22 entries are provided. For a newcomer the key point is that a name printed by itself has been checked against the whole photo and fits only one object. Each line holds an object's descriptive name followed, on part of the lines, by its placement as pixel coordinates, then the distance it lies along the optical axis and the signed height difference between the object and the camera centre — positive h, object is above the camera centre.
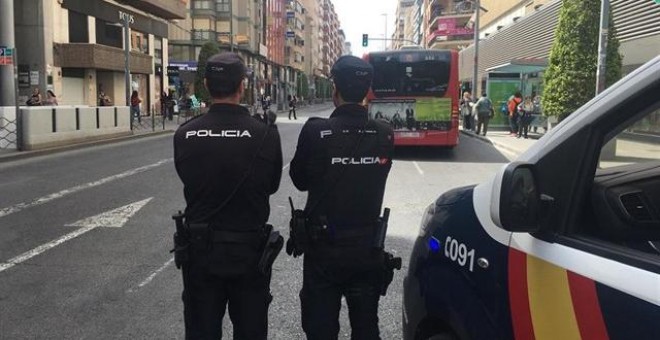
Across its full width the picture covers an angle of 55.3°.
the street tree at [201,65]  39.31 +2.80
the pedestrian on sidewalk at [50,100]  25.59 +0.34
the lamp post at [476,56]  31.72 +2.75
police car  1.74 -0.41
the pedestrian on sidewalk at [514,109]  25.43 +0.09
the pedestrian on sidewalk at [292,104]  44.56 +0.41
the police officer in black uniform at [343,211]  3.10 -0.50
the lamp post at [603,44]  14.54 +1.57
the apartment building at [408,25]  156.50 +23.99
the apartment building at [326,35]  168.88 +21.63
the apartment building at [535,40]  20.50 +3.38
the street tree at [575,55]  19.23 +1.74
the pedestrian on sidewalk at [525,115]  24.69 -0.14
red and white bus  17.59 +0.41
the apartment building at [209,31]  66.19 +8.46
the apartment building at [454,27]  82.56 +11.19
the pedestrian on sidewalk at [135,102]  33.09 +0.36
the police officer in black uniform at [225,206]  3.02 -0.47
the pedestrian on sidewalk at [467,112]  30.44 -0.05
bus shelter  29.16 +1.22
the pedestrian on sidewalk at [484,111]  25.81 +0.00
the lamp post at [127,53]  27.22 +2.38
